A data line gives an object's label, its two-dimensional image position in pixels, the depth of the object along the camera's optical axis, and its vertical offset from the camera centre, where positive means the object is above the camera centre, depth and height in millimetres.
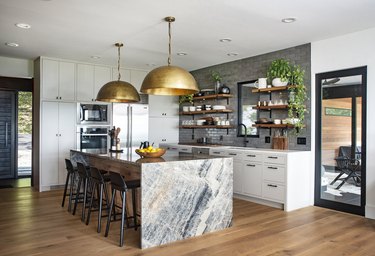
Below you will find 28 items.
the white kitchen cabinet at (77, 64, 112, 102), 6969 +1018
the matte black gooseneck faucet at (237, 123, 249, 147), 6529 -284
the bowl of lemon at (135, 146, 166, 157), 4055 -322
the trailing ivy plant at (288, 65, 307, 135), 5402 +474
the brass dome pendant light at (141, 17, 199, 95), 3678 +539
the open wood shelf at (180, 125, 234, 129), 6816 +10
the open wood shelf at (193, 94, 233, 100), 6845 +650
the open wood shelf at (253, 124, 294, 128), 5591 +35
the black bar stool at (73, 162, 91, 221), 4469 -714
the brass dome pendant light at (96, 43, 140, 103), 4867 +508
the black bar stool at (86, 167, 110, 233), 3958 -690
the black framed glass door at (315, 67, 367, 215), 4816 -200
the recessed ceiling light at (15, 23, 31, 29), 4500 +1398
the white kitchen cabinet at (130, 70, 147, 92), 7668 +1163
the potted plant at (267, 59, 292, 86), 5602 +963
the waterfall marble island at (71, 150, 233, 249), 3492 -785
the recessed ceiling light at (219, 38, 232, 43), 5195 +1394
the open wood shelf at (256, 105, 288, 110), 5614 +358
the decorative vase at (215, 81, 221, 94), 7055 +860
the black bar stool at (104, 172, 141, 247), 3512 -680
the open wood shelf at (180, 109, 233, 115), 6848 +332
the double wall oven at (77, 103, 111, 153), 6953 +17
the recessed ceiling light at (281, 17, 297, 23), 4223 +1397
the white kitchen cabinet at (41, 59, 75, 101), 6547 +937
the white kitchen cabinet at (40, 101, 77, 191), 6546 -277
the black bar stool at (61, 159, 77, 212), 4918 -694
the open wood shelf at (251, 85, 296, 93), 5553 +674
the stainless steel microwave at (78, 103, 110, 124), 6971 +277
